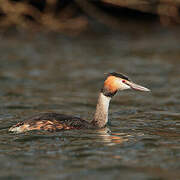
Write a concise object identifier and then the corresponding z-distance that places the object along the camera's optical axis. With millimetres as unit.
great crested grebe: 16312
